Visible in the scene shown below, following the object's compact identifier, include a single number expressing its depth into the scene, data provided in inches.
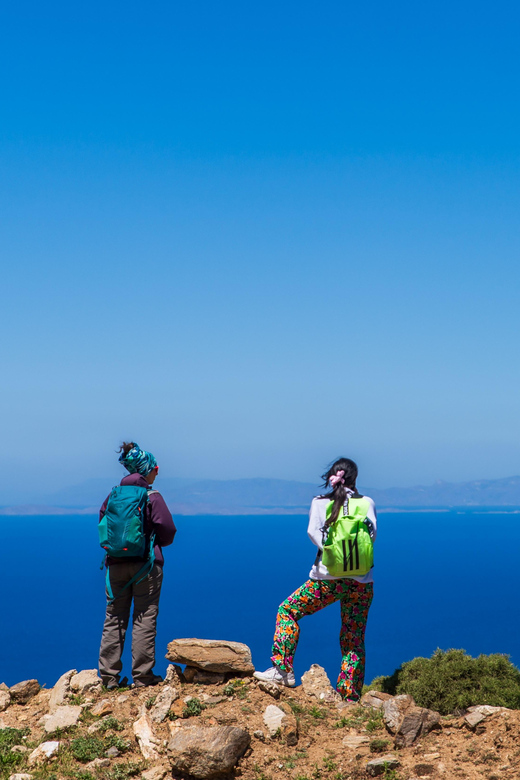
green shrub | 313.6
